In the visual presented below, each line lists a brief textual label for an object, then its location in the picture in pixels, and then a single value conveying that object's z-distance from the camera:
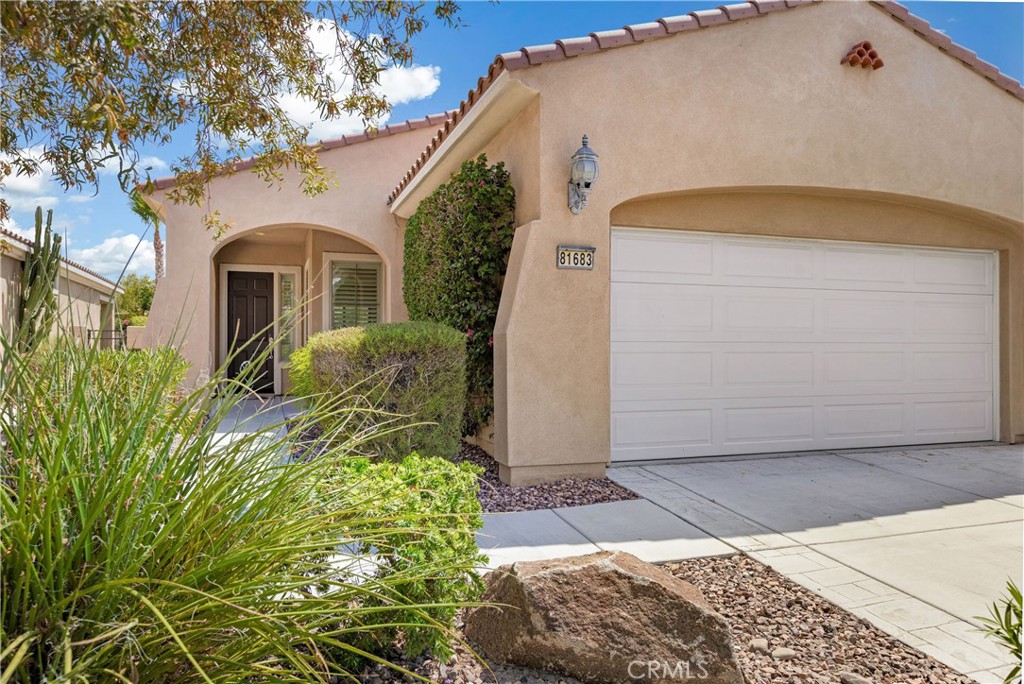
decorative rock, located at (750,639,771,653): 3.04
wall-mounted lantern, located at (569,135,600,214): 5.95
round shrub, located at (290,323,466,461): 5.73
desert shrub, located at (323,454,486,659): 2.38
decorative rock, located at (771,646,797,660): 2.99
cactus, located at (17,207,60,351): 2.17
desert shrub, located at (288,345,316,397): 6.42
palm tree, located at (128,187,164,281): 22.49
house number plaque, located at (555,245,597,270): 6.14
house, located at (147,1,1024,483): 6.17
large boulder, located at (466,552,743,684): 2.69
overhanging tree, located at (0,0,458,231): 3.77
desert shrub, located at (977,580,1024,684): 1.74
